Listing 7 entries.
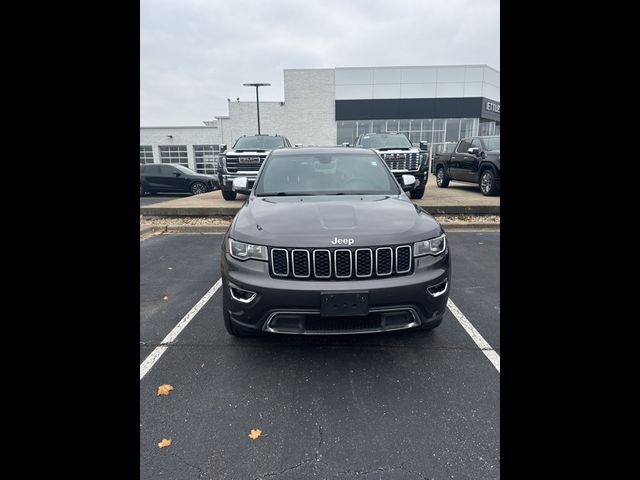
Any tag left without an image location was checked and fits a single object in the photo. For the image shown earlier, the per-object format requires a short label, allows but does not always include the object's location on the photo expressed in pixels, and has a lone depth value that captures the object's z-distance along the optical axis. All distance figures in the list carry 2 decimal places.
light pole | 26.78
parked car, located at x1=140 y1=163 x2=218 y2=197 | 17.17
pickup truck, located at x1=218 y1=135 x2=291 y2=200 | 10.05
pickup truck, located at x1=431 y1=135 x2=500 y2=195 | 10.04
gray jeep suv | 2.46
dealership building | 31.75
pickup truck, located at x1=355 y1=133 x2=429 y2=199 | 9.95
